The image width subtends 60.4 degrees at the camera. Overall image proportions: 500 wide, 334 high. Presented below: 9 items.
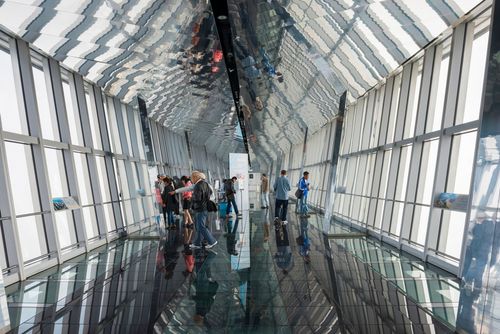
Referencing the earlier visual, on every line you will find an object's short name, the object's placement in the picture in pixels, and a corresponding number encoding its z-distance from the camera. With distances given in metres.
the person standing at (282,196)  13.38
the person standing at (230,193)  15.91
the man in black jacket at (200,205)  9.05
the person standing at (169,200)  13.57
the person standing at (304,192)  15.49
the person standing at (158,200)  12.56
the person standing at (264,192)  19.36
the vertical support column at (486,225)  3.91
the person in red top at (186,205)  13.77
